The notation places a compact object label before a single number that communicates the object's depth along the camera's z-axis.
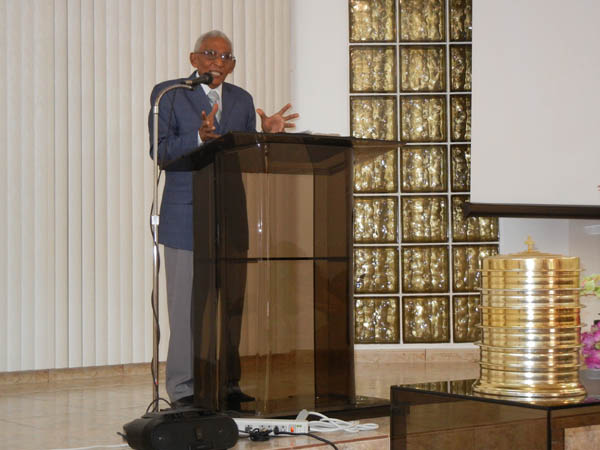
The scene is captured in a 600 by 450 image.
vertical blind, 4.67
